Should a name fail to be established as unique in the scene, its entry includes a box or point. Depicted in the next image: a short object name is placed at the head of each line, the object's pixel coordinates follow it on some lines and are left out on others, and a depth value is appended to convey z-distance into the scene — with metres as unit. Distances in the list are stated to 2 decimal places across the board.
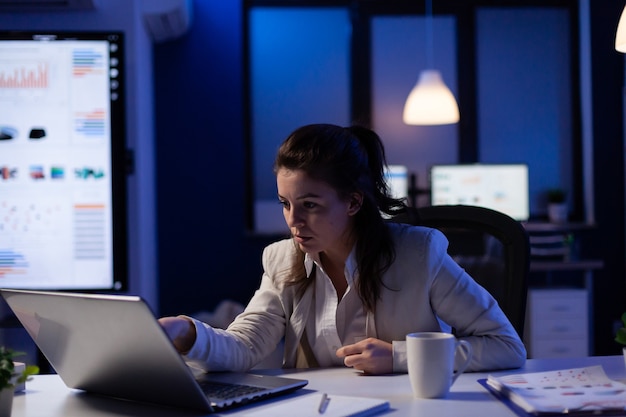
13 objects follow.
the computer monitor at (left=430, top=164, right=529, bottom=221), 5.45
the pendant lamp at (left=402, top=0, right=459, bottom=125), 5.25
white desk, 1.26
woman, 1.68
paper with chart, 1.20
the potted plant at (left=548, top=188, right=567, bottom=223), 5.56
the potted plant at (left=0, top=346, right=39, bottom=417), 1.19
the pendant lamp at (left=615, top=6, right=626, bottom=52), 2.24
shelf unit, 4.87
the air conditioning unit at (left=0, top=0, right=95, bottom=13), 3.05
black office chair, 1.89
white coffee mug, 1.32
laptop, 1.19
